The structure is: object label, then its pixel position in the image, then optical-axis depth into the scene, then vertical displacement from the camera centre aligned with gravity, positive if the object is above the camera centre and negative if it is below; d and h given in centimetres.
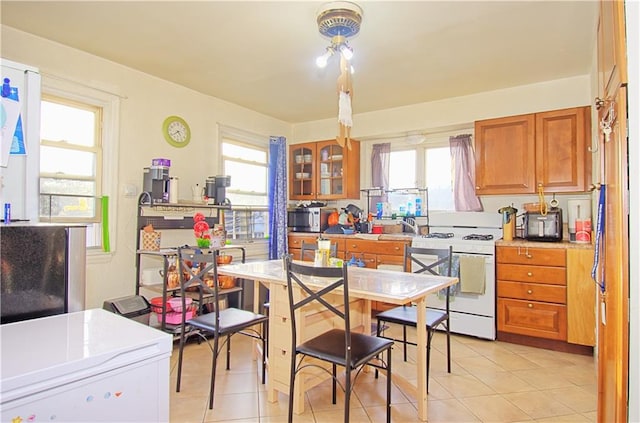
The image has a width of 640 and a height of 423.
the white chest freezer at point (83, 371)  93 -43
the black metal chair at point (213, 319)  227 -69
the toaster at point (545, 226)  339 -8
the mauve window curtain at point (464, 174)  421 +49
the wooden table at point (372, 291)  195 -40
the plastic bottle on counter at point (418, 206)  456 +12
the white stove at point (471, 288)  341 -66
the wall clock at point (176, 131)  372 +86
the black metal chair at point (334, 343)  181 -69
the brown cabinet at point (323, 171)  486 +61
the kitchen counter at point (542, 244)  310 -24
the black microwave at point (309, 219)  482 -5
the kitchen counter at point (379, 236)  400 -23
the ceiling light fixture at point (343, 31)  231 +124
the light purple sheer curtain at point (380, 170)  487 +61
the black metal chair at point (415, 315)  247 -69
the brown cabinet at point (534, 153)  336 +62
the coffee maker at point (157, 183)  335 +29
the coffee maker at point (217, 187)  397 +30
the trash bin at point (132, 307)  296 -76
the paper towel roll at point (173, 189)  348 +24
